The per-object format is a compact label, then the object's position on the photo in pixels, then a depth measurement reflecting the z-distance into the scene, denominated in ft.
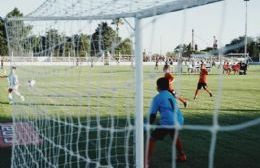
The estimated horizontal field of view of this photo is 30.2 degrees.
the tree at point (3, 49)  179.08
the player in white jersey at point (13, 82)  52.65
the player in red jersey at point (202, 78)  60.03
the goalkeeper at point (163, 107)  21.56
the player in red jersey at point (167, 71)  36.65
